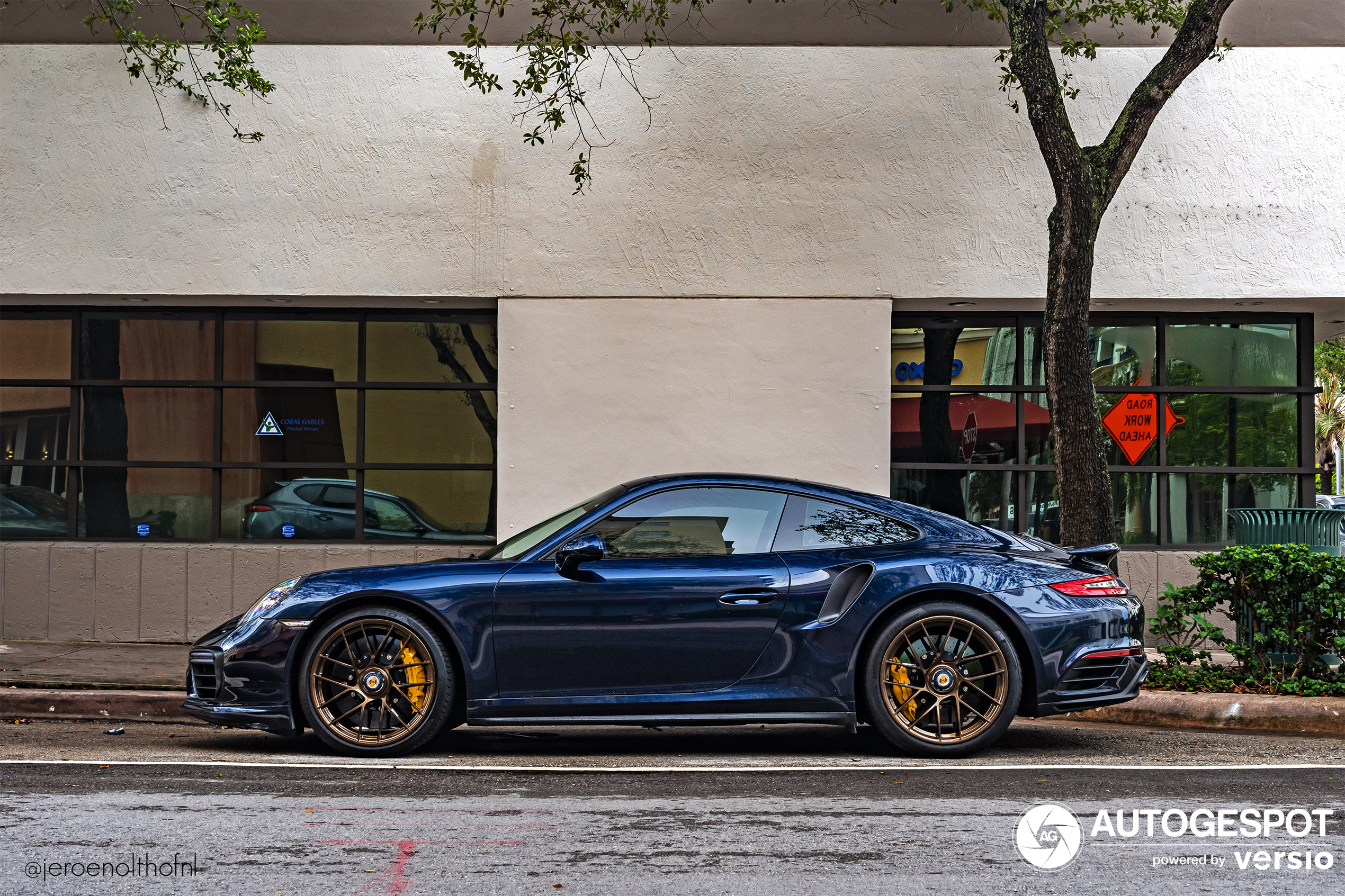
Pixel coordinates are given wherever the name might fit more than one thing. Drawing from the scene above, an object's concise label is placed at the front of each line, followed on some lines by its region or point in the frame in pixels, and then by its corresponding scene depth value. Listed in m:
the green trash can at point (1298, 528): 8.51
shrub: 7.32
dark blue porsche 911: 5.76
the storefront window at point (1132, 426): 11.09
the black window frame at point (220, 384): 11.03
